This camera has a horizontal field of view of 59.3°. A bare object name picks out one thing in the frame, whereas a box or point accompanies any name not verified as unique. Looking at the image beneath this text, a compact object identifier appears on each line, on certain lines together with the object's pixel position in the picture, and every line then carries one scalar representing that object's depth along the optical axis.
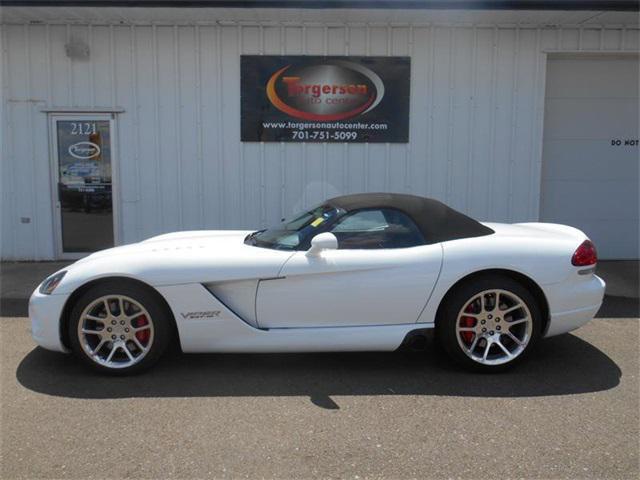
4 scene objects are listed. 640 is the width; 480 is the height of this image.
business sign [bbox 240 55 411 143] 8.03
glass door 8.19
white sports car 3.91
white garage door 8.35
